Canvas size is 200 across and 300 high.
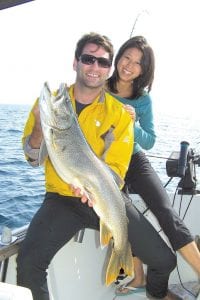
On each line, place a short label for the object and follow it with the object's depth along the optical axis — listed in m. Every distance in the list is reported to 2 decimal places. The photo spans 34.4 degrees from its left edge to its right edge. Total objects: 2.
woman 3.10
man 2.79
